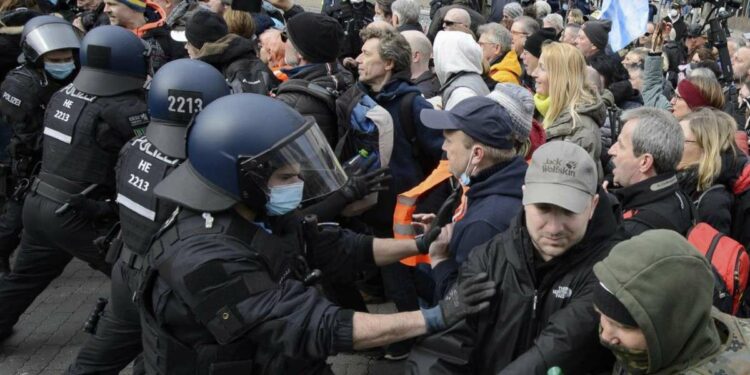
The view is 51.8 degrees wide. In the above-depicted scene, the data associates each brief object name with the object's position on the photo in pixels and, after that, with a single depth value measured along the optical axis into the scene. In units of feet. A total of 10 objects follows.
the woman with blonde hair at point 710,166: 13.67
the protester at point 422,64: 19.74
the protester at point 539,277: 9.11
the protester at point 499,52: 22.91
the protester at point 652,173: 11.74
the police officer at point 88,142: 15.53
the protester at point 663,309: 7.53
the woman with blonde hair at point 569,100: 16.14
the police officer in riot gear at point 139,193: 12.42
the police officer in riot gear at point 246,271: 8.89
